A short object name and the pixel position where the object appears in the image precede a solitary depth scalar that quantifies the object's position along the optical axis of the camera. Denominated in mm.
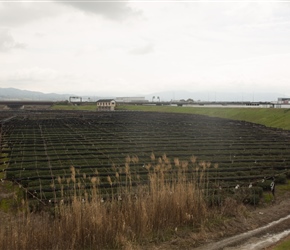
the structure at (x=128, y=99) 140888
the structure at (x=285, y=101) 79138
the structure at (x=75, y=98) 121612
